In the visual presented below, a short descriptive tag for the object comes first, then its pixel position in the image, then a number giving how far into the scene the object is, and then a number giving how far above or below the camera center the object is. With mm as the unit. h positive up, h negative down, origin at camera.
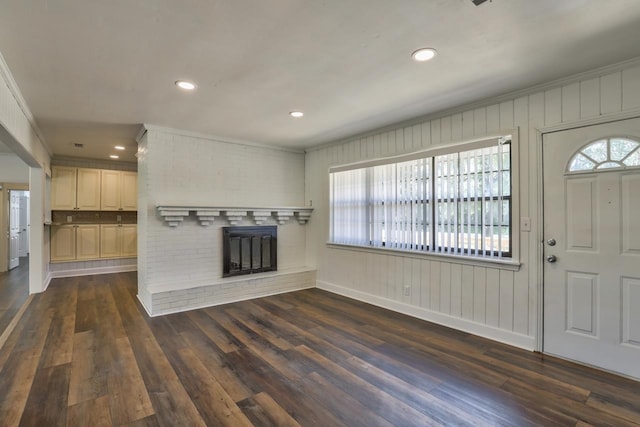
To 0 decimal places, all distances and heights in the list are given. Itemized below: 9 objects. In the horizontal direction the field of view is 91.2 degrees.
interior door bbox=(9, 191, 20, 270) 6972 -333
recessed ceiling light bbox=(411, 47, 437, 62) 2322 +1214
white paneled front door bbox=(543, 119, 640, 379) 2490 -273
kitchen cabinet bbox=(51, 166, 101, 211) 6348 +548
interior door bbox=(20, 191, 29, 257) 8531 -273
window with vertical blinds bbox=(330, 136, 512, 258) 3219 +153
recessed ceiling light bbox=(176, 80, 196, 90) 2895 +1222
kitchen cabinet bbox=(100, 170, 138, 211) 6793 +533
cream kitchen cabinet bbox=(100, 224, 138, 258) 6816 -576
